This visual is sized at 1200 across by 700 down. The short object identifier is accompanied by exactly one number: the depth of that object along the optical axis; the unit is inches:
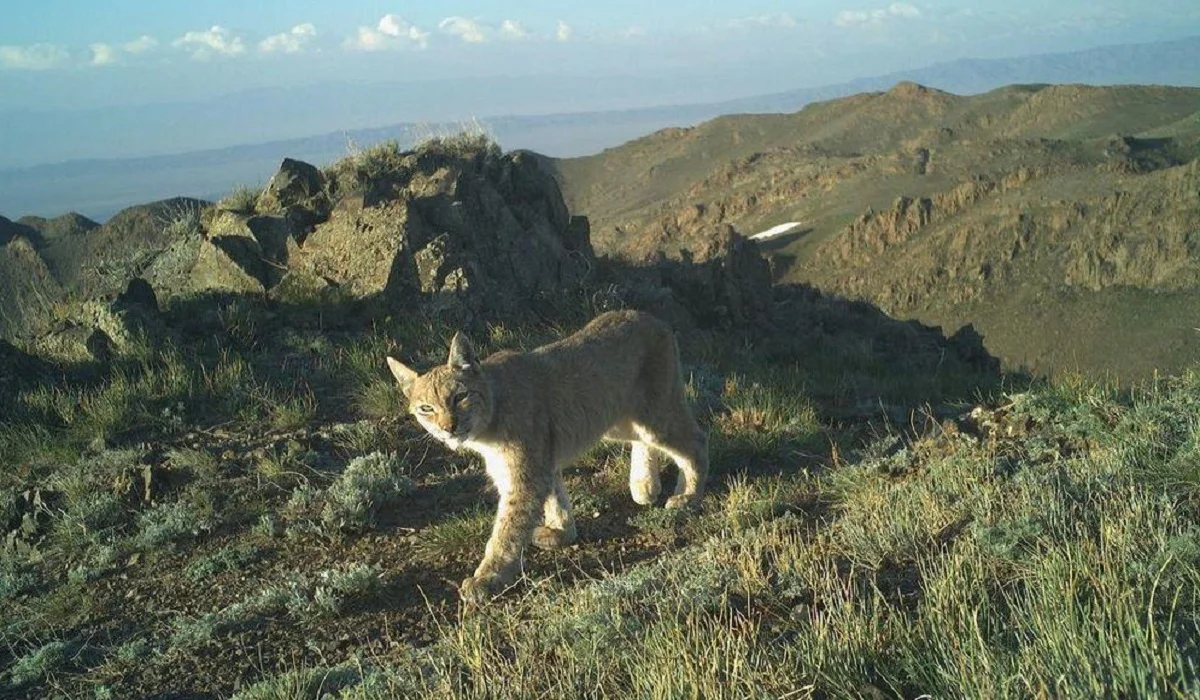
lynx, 237.9
